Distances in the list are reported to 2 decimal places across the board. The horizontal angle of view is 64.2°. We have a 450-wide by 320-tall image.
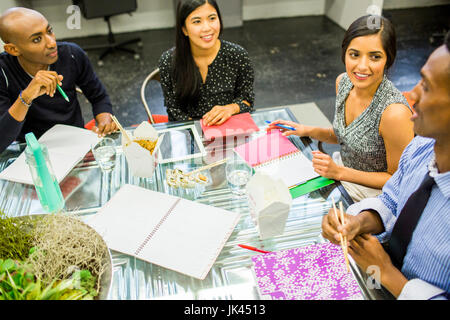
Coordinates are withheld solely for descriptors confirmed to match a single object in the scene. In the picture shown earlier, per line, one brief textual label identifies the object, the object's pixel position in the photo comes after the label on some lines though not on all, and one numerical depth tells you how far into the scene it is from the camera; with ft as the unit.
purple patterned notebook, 3.27
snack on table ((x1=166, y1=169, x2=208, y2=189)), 4.48
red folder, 5.40
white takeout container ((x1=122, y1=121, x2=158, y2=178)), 4.38
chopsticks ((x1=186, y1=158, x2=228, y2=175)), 4.61
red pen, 3.69
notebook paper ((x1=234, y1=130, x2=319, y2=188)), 4.54
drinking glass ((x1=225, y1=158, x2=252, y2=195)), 4.42
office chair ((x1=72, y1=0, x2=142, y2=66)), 12.66
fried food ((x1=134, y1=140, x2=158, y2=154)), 4.74
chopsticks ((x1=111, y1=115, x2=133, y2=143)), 4.57
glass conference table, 3.38
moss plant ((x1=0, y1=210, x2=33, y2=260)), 3.35
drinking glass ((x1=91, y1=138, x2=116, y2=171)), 4.89
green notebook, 4.31
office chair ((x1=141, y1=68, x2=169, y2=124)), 7.08
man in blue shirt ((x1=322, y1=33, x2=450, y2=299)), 3.06
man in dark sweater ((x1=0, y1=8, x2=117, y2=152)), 5.38
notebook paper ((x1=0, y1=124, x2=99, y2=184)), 4.68
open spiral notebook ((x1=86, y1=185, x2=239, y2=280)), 3.62
